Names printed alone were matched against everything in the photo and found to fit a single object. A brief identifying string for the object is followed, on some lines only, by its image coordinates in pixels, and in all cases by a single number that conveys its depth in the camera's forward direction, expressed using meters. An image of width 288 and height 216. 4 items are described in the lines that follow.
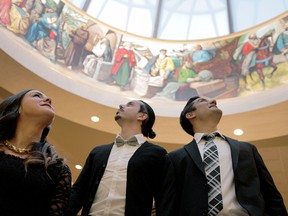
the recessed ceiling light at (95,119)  7.60
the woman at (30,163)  1.75
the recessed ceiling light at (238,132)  7.60
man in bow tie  2.17
